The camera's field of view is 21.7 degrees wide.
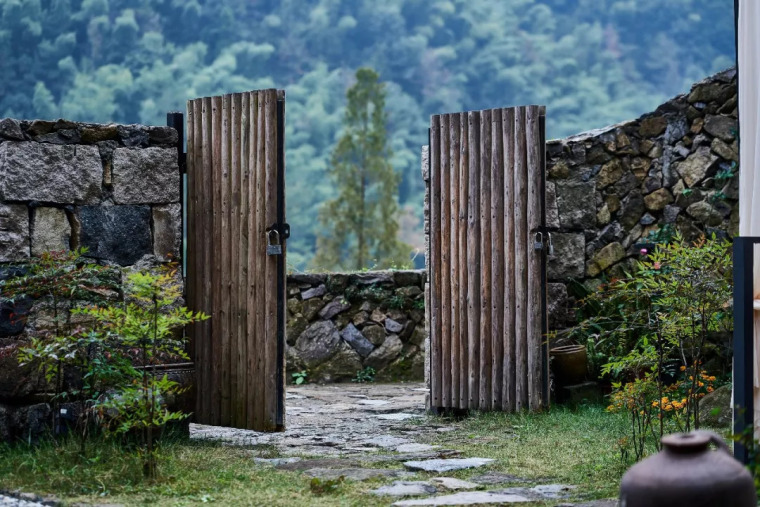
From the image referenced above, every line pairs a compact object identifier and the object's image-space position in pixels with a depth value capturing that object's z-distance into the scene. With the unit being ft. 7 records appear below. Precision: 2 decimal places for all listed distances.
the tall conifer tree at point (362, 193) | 137.54
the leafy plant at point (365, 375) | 64.28
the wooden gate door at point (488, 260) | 45.16
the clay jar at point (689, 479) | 17.31
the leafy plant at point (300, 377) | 64.14
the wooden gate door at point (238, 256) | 39.35
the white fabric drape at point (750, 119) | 26.39
